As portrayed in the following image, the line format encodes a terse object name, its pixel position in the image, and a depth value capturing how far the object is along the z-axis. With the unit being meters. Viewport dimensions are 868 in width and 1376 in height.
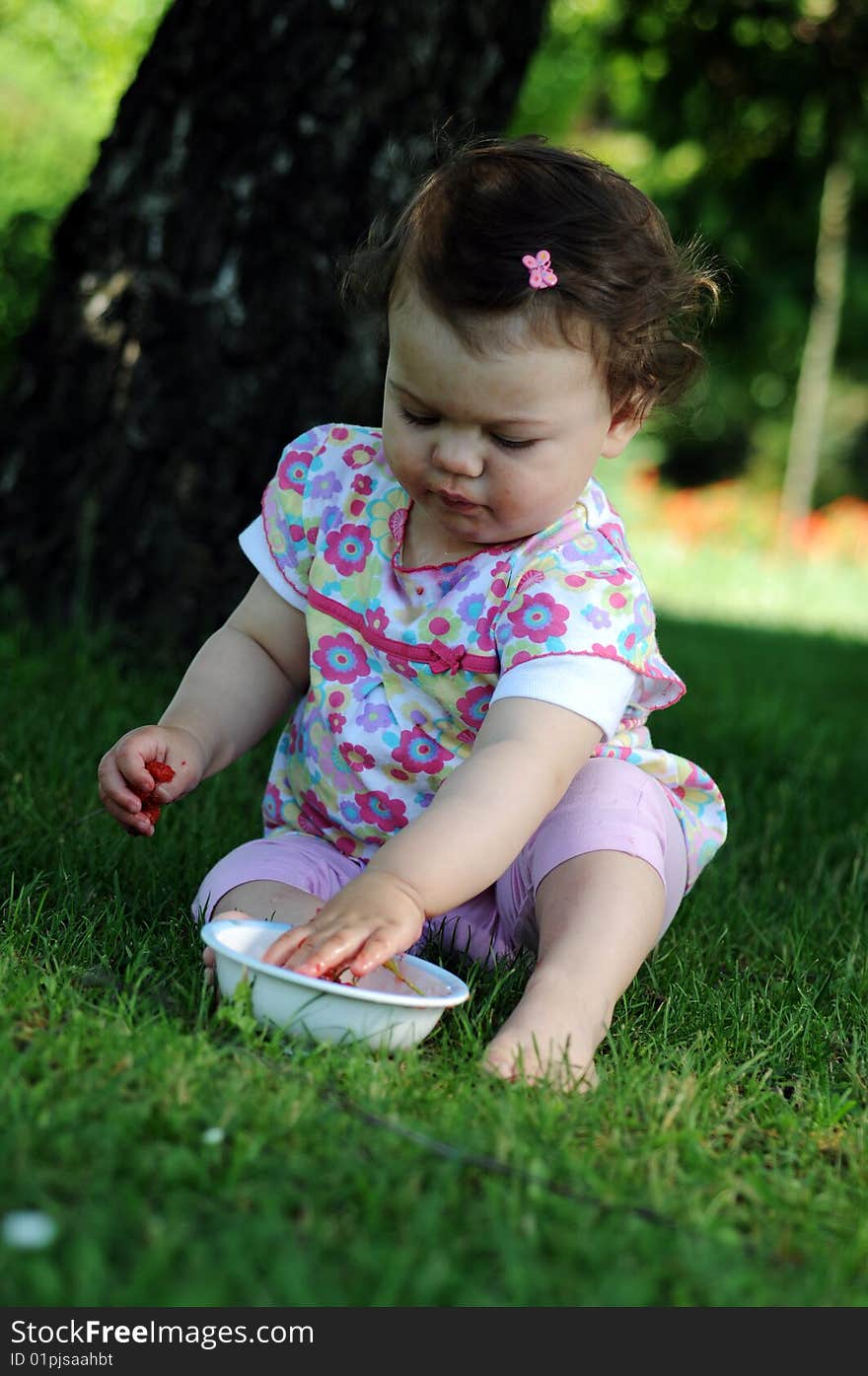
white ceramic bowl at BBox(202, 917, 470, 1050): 1.57
